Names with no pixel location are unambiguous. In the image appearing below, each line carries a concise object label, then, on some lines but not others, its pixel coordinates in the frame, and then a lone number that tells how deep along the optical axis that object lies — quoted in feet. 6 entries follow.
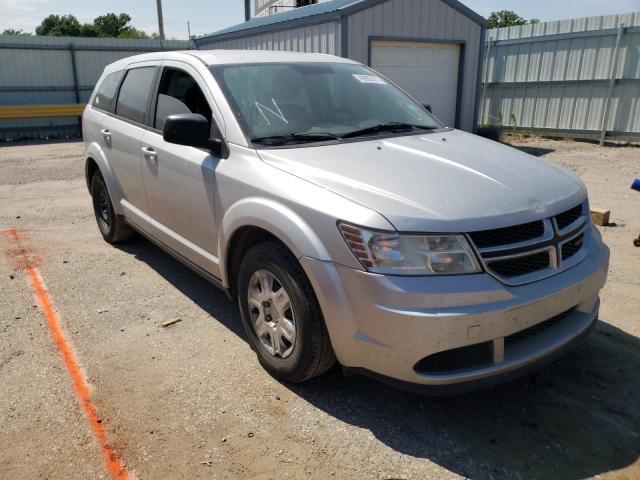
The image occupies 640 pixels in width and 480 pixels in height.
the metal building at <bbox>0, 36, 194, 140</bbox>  56.95
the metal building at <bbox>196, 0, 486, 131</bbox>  34.94
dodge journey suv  8.23
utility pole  104.58
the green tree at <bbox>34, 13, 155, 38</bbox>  179.36
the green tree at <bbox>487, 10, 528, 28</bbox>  167.02
